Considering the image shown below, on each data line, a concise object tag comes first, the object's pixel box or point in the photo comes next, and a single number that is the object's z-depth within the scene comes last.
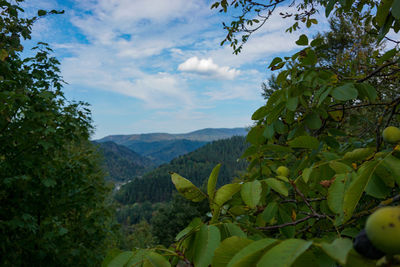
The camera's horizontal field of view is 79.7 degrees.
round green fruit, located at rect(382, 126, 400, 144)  1.12
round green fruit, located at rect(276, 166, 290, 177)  1.53
